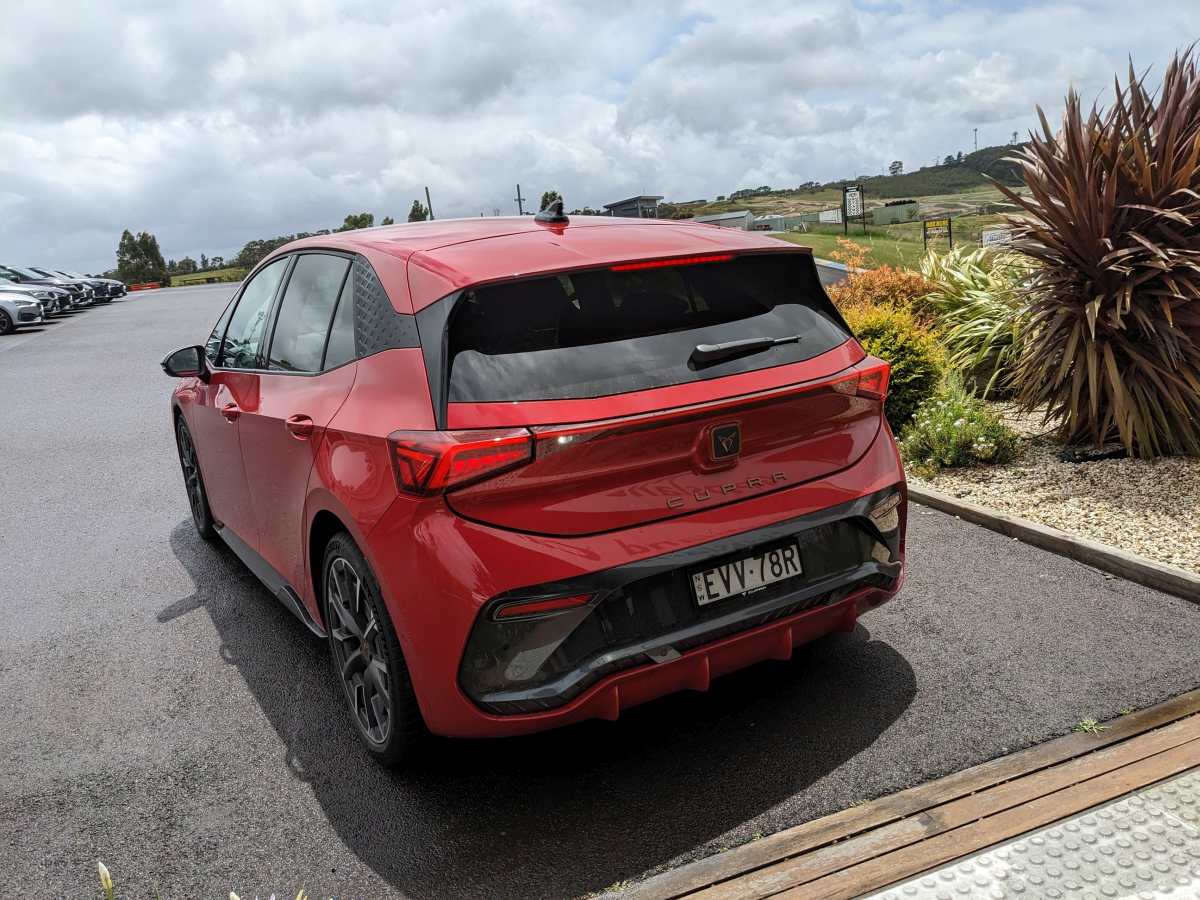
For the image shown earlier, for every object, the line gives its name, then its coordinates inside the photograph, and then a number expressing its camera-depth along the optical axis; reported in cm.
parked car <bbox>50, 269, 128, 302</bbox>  3980
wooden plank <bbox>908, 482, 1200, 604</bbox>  445
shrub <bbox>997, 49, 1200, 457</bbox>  598
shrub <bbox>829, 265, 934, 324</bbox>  965
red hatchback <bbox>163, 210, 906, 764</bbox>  287
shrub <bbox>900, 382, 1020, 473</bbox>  643
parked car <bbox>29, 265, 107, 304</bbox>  3656
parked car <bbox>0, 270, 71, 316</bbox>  2789
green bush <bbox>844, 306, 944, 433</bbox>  744
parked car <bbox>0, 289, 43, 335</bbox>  2559
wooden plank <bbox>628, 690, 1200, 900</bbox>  284
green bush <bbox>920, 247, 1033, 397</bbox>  783
